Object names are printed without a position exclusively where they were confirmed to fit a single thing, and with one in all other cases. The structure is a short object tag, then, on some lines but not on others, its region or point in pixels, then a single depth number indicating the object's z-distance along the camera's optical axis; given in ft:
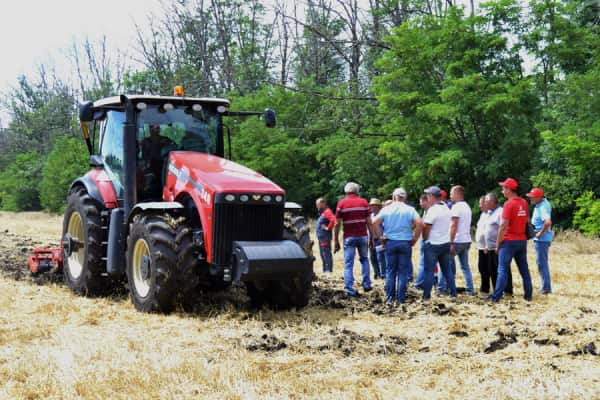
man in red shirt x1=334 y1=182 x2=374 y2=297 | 32.07
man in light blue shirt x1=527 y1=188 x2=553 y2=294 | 32.04
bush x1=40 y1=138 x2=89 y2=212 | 130.31
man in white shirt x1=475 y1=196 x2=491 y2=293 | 33.01
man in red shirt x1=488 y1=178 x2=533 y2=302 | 29.63
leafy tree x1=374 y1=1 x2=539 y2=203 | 63.10
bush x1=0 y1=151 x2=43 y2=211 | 163.12
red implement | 35.78
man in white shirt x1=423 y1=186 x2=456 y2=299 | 30.04
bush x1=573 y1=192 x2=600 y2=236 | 53.52
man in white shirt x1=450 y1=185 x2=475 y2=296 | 31.58
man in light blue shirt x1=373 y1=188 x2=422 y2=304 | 28.91
